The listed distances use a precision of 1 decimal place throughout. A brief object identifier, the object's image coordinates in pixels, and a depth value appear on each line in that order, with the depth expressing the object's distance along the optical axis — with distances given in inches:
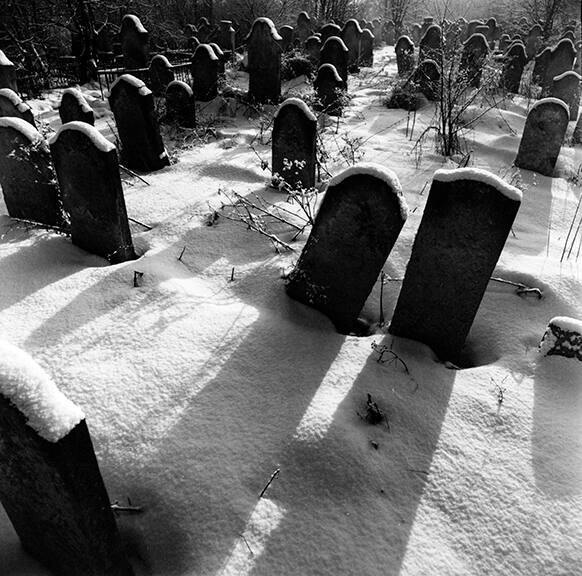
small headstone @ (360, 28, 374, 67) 536.1
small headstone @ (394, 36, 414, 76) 401.7
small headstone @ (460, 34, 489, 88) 295.6
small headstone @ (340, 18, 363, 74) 449.6
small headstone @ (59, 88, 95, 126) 191.6
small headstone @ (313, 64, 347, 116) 278.9
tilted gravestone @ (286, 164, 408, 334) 95.5
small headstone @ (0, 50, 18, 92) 272.2
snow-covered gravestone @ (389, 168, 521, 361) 88.2
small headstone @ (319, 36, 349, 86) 339.3
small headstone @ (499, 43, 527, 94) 376.2
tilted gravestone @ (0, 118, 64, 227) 134.1
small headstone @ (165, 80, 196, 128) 246.1
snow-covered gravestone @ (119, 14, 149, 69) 344.2
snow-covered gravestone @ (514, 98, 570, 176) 201.5
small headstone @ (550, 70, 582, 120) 298.0
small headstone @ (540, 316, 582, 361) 96.0
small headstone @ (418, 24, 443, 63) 392.5
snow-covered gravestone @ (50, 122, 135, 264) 114.8
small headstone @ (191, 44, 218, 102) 300.7
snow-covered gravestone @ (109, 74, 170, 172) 181.2
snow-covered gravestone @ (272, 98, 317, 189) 163.9
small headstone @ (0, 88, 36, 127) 178.5
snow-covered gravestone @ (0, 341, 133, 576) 45.8
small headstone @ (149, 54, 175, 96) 303.6
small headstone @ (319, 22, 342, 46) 467.9
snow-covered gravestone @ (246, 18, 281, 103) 295.6
